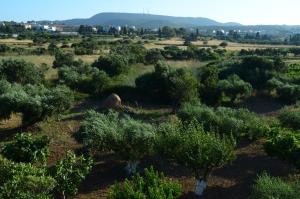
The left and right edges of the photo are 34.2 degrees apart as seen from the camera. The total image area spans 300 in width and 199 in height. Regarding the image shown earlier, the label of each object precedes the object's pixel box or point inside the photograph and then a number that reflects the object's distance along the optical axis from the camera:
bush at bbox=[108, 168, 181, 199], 12.54
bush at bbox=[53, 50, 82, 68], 49.08
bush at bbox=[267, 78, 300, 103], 35.16
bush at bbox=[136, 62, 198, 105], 30.11
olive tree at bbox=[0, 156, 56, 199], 12.22
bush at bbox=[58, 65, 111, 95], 34.81
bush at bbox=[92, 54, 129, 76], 43.84
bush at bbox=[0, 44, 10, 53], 68.81
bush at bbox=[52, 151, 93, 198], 13.96
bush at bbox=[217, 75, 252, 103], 33.56
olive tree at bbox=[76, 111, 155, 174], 17.55
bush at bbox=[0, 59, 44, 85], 35.97
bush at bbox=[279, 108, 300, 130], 23.80
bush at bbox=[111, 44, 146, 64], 53.94
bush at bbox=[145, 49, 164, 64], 57.44
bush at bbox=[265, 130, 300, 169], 18.30
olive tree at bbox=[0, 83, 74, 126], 22.89
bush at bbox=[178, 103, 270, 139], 21.31
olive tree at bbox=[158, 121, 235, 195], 16.06
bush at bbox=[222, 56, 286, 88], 39.59
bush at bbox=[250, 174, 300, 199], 12.72
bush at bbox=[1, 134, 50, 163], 16.83
